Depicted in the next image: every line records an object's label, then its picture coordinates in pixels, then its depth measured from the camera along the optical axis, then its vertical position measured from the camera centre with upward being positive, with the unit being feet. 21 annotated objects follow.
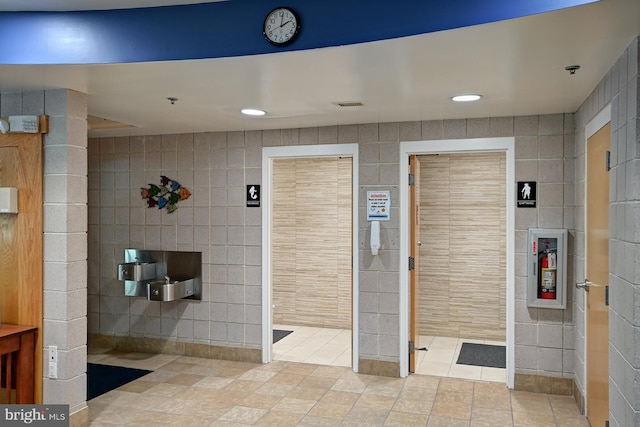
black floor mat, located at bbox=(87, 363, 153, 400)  14.20 -4.64
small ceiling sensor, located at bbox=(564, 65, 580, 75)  9.02 +2.66
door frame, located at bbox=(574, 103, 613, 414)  11.56 -1.76
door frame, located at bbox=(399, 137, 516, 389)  14.10 +0.22
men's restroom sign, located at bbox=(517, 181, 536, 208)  13.87 +0.69
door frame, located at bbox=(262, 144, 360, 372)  15.44 -0.02
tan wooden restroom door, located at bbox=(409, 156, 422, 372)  15.25 -1.18
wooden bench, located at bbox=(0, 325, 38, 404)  10.72 -3.13
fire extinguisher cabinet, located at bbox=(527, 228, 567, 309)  13.44 -1.25
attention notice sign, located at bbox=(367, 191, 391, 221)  15.06 +0.41
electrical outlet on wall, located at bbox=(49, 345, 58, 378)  11.00 -3.04
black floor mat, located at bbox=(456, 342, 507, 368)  16.62 -4.53
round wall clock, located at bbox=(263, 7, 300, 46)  8.29 +3.08
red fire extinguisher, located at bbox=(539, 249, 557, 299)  13.56 -1.43
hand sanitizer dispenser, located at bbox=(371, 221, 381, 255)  14.94 -0.43
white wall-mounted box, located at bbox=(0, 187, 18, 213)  11.05 +0.35
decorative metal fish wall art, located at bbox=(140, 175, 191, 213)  17.26 +0.79
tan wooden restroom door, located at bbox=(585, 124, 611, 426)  9.84 -1.13
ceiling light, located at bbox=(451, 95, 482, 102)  11.55 +2.74
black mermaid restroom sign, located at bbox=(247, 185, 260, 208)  16.43 +0.71
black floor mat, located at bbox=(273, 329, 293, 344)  19.57 -4.51
